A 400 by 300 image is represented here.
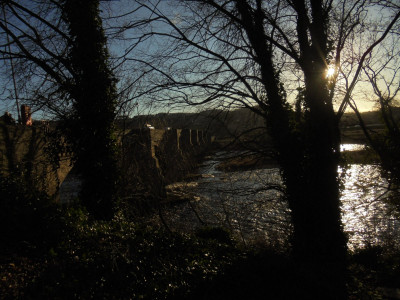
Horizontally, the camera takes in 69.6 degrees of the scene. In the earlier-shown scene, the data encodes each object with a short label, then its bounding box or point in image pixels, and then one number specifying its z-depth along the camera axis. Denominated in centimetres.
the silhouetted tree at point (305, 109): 680
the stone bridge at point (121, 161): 861
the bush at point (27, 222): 507
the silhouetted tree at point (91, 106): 823
